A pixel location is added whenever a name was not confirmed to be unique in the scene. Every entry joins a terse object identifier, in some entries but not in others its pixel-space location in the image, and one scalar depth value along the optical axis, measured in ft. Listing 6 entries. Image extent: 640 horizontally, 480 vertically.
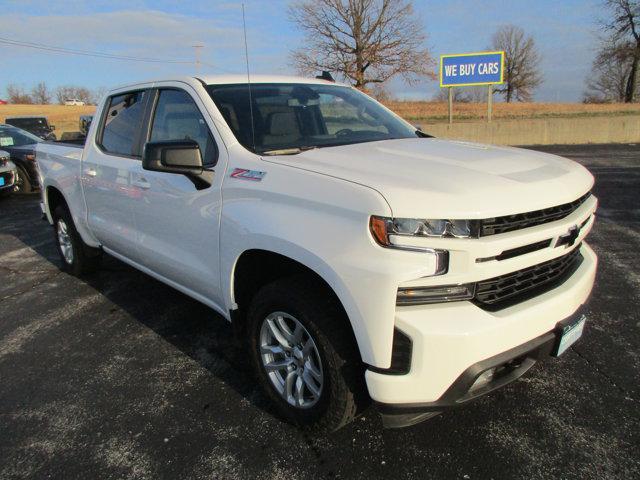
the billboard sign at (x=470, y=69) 75.82
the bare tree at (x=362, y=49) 112.98
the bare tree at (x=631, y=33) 133.45
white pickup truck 6.69
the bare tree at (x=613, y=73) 137.69
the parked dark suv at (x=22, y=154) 37.68
